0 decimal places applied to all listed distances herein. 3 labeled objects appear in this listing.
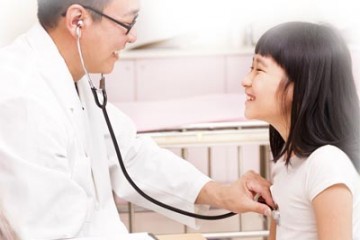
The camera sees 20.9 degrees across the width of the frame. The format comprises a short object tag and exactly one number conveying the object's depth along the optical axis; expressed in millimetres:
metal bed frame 2547
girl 1860
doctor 1824
